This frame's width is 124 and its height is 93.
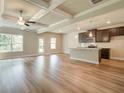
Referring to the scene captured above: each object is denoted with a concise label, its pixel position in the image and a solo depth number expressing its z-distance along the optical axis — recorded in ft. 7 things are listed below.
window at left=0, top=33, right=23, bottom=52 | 19.85
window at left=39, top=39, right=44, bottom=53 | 26.80
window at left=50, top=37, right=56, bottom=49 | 29.08
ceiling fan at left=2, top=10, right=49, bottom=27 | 10.65
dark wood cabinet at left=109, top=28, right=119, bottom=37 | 17.33
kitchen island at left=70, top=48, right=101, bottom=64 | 14.66
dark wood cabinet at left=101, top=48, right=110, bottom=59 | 18.70
